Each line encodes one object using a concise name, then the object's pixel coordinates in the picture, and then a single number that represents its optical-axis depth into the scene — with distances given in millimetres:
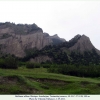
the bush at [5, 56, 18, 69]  39788
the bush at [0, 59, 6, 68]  39750
